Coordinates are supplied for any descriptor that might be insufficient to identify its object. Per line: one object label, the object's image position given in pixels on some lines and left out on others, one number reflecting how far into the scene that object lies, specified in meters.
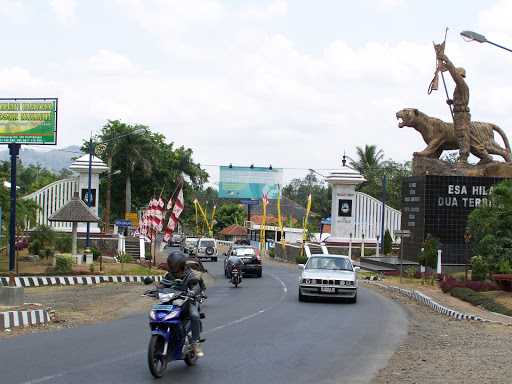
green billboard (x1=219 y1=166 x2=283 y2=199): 82.94
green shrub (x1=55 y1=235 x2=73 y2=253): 45.22
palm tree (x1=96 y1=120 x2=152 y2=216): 68.56
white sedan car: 22.97
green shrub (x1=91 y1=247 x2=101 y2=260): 42.86
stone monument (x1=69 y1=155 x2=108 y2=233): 52.86
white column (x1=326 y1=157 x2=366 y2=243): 55.09
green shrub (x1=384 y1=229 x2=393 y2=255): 52.25
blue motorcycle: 9.94
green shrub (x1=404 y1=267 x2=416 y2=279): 39.59
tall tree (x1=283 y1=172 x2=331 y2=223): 135.61
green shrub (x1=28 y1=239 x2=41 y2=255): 42.62
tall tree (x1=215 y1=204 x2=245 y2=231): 105.06
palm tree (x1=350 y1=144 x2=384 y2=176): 77.44
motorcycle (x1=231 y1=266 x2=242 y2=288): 31.34
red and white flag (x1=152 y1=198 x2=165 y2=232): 41.97
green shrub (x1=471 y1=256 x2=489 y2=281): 30.99
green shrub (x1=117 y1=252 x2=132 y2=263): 42.06
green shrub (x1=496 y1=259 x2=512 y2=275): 28.78
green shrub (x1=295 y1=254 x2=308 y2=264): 53.03
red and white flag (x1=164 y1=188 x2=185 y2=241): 38.56
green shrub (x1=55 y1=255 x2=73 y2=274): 33.38
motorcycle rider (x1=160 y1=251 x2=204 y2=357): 10.62
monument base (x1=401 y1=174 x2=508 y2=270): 40.78
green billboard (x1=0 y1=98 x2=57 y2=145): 24.80
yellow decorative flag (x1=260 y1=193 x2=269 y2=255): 64.69
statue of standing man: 40.53
